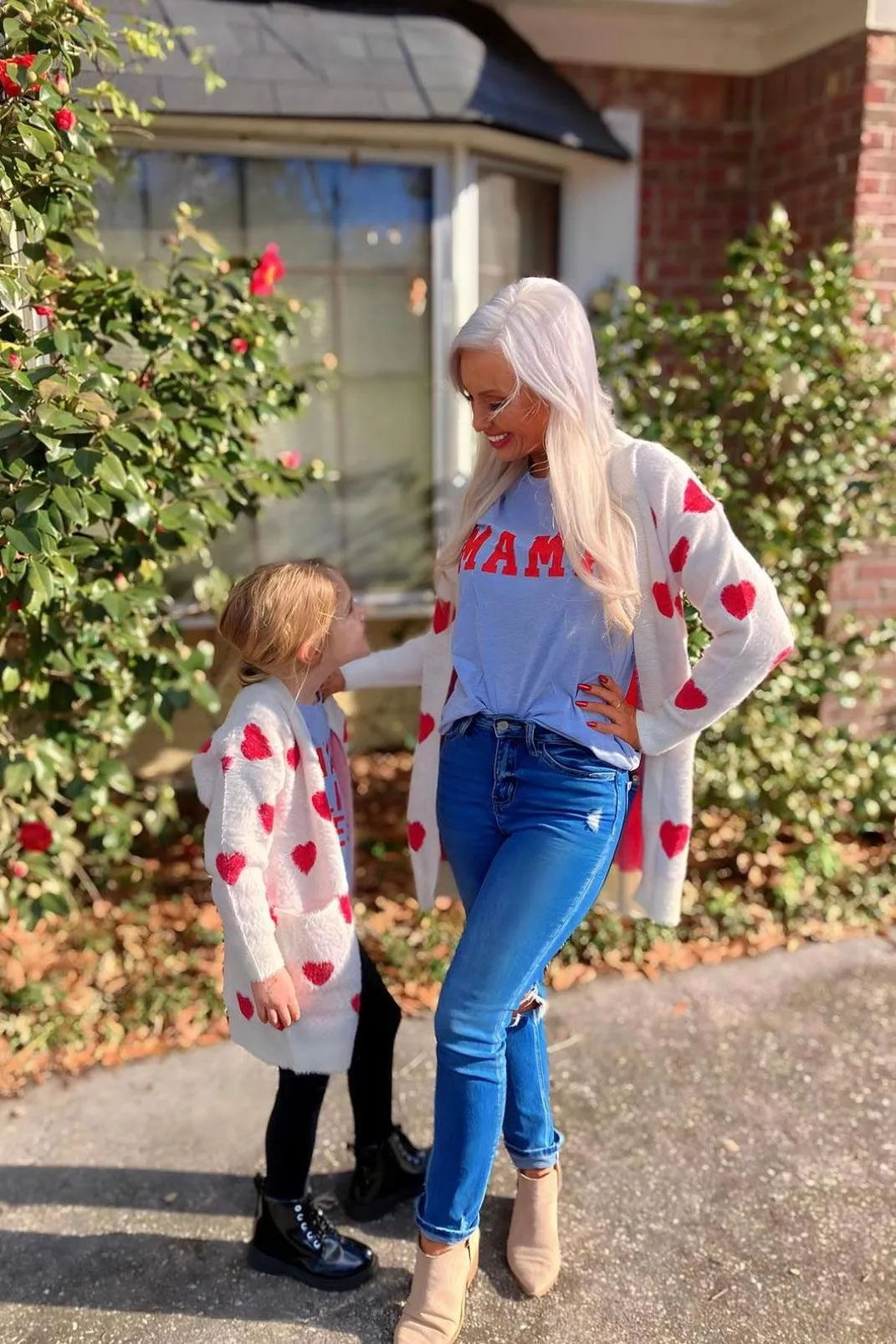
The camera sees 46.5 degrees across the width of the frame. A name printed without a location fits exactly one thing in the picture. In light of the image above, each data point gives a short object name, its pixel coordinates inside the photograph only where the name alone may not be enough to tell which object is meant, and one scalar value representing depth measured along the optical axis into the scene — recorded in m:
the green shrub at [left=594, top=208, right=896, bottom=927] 3.58
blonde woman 1.90
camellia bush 2.20
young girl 1.97
